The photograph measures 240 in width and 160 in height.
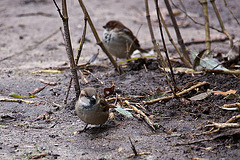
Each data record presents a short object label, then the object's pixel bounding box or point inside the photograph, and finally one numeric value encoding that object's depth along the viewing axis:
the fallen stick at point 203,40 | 15.04
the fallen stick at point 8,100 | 8.91
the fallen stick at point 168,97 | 8.15
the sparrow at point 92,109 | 7.16
